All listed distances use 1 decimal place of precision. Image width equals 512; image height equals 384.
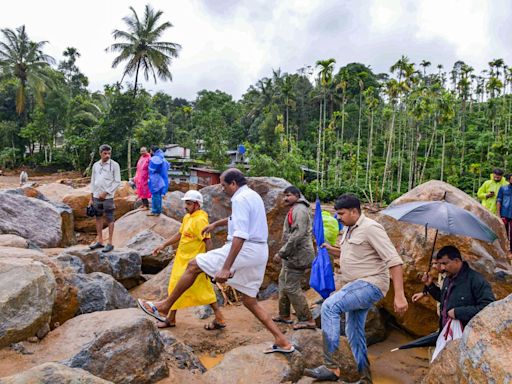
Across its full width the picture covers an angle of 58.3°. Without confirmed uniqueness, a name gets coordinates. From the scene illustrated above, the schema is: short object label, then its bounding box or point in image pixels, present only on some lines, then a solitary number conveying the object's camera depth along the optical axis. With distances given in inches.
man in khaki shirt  135.7
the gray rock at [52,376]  89.6
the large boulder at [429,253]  198.1
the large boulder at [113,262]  239.9
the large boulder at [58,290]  162.7
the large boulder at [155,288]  243.6
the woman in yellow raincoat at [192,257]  180.1
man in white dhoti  142.6
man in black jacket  126.1
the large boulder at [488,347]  89.0
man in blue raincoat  335.6
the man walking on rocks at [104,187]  240.4
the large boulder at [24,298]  135.5
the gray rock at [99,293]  183.8
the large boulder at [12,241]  211.9
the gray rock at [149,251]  286.2
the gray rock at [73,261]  225.3
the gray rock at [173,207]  407.2
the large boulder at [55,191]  472.2
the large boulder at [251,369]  139.3
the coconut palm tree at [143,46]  1061.1
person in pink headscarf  351.3
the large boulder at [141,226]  330.6
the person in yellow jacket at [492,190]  313.1
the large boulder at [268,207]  272.2
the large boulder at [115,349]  127.8
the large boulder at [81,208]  435.8
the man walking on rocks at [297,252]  191.9
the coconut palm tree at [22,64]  1190.3
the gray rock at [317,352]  148.5
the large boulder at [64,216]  350.3
